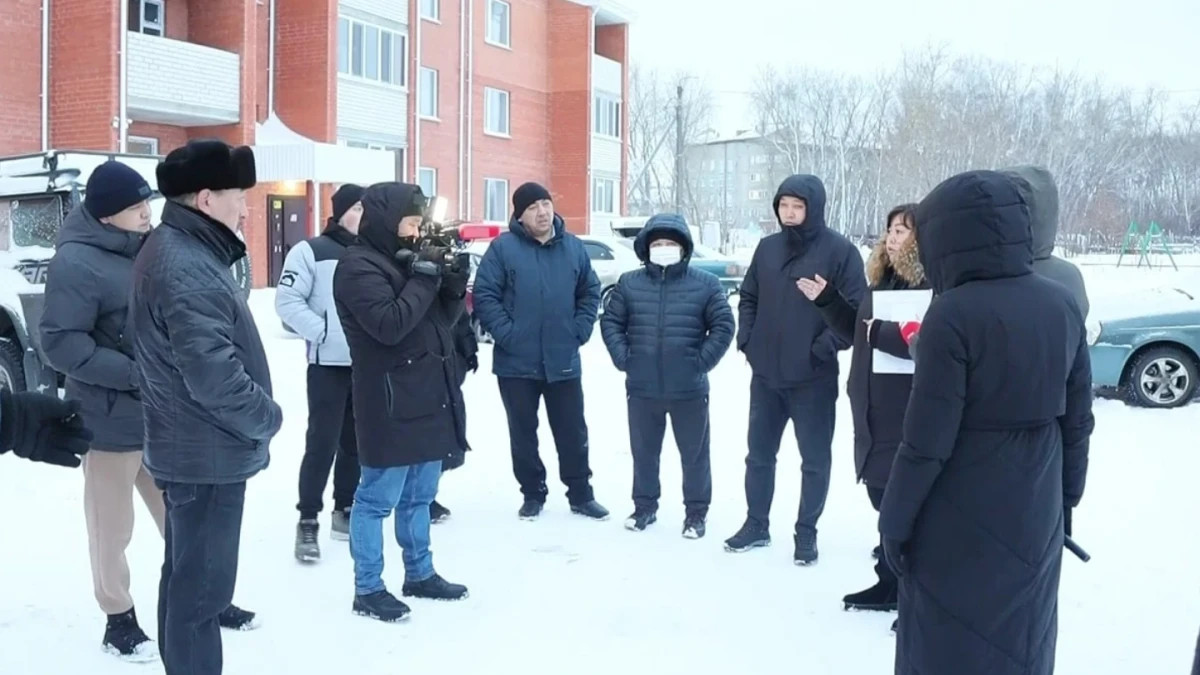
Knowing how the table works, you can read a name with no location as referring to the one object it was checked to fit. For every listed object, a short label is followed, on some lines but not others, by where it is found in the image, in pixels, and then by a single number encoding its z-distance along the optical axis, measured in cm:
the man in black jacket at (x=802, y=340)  545
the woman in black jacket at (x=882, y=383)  447
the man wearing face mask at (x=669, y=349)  598
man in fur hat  326
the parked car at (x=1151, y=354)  1019
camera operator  441
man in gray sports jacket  548
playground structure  4016
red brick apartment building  1931
